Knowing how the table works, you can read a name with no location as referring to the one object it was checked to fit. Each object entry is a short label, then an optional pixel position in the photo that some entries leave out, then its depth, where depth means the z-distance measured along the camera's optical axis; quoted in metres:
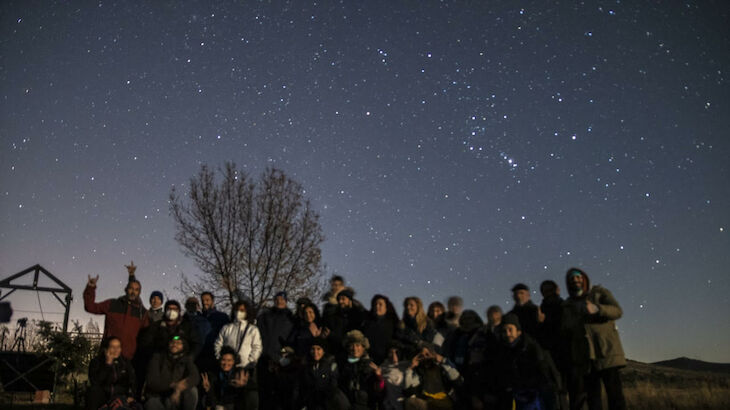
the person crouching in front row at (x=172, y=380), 6.75
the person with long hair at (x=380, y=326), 6.91
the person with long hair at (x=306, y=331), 7.15
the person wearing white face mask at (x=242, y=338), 7.16
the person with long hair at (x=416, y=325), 6.69
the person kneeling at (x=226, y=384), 6.79
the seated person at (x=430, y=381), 6.18
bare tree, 16.83
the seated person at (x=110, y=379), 6.74
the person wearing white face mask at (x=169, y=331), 7.45
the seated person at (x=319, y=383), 6.43
